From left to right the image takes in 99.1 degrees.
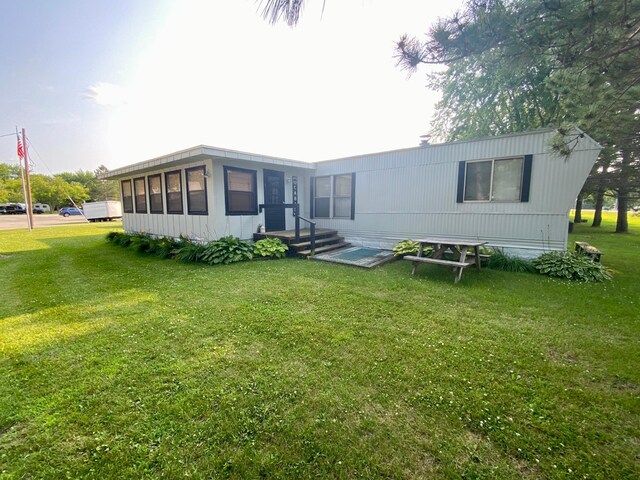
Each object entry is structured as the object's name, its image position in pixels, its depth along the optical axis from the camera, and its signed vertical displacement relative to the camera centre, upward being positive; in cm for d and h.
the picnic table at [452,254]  489 -91
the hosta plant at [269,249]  698 -100
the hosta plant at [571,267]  500 -107
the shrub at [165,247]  760 -107
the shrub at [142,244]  824 -106
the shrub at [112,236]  1065 -104
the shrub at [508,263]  566 -111
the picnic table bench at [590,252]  557 -86
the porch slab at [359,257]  625 -116
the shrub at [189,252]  679 -108
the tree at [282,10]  217 +160
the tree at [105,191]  4850 +326
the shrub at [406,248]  670 -94
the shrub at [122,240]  955 -109
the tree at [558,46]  252 +165
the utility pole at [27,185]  1499 +136
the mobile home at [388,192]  575 +49
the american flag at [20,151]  1516 +322
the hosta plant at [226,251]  650 -101
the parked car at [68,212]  3175 -32
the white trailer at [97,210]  2477 -6
